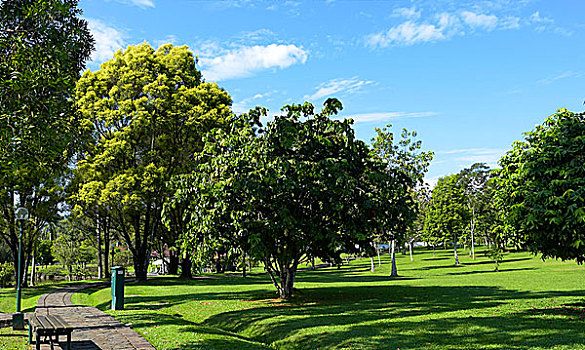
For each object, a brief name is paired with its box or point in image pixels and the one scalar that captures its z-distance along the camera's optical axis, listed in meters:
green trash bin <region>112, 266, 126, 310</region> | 17.61
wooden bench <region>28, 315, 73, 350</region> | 9.16
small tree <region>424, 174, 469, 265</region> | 49.81
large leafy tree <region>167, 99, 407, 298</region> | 16.77
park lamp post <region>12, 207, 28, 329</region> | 13.69
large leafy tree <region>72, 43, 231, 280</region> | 29.61
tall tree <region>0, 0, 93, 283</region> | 11.82
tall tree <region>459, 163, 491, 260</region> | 60.05
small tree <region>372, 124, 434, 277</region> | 37.69
